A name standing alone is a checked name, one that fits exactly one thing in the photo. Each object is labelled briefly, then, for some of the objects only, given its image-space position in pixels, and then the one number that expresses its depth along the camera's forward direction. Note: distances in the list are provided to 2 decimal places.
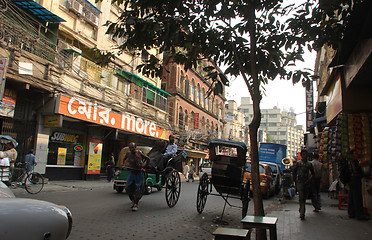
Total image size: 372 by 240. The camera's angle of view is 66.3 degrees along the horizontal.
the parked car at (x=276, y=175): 16.26
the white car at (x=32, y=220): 2.32
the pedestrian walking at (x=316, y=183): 8.88
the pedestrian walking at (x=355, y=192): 8.12
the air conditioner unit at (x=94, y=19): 20.11
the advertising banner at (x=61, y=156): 18.22
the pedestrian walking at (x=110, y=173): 20.05
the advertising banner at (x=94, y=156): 20.20
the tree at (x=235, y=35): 5.06
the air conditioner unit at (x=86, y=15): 19.56
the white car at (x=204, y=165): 40.11
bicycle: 11.73
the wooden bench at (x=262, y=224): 3.88
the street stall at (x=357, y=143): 8.54
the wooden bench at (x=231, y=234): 3.35
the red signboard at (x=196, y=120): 40.12
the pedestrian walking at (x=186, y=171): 27.99
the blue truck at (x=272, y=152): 28.28
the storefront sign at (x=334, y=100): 8.85
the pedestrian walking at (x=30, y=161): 13.39
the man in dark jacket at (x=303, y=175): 8.30
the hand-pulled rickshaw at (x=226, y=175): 8.09
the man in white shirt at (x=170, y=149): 10.12
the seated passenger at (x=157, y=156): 9.53
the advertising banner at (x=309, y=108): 26.64
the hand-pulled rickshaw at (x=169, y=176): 9.31
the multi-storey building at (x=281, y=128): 120.75
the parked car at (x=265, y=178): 13.45
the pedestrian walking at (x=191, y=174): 26.89
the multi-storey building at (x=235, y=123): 65.90
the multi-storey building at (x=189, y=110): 34.78
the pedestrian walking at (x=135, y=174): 8.27
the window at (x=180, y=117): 36.00
